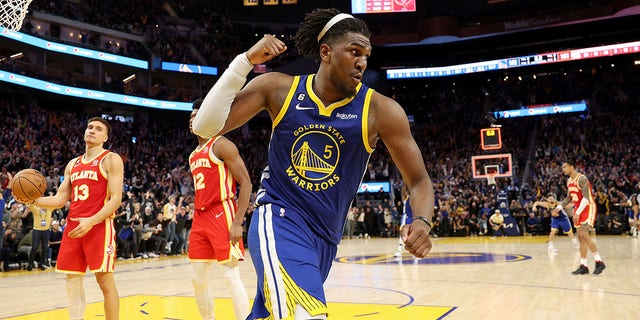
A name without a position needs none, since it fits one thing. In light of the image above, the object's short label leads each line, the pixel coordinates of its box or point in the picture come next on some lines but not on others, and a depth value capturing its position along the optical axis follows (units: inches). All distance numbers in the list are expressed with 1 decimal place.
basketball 187.2
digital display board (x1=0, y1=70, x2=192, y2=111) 935.0
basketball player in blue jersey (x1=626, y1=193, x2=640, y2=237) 741.9
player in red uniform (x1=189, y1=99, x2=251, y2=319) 197.2
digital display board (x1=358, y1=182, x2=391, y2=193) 1155.9
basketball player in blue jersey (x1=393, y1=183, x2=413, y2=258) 537.9
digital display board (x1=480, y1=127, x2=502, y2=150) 962.1
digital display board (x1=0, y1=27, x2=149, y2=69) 930.1
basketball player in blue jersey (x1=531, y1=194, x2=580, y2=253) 536.4
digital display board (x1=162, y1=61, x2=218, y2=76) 1213.7
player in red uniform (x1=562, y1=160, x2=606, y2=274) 365.4
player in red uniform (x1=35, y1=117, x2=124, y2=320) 185.9
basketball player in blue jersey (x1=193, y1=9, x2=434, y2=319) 100.9
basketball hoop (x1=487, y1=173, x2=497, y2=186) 954.1
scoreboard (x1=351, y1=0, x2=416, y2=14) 1115.9
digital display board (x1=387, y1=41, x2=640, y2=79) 1186.0
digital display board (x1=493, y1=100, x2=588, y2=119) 1237.1
